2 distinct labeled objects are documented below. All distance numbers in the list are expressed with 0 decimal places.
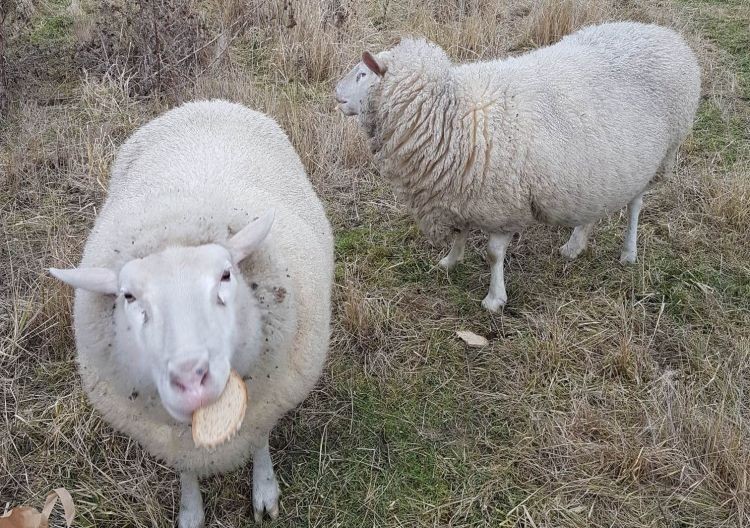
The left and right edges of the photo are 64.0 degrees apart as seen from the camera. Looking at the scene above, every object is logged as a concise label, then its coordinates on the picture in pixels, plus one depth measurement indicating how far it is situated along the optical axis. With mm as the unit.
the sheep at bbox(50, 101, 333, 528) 1346
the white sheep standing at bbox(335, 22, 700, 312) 2746
